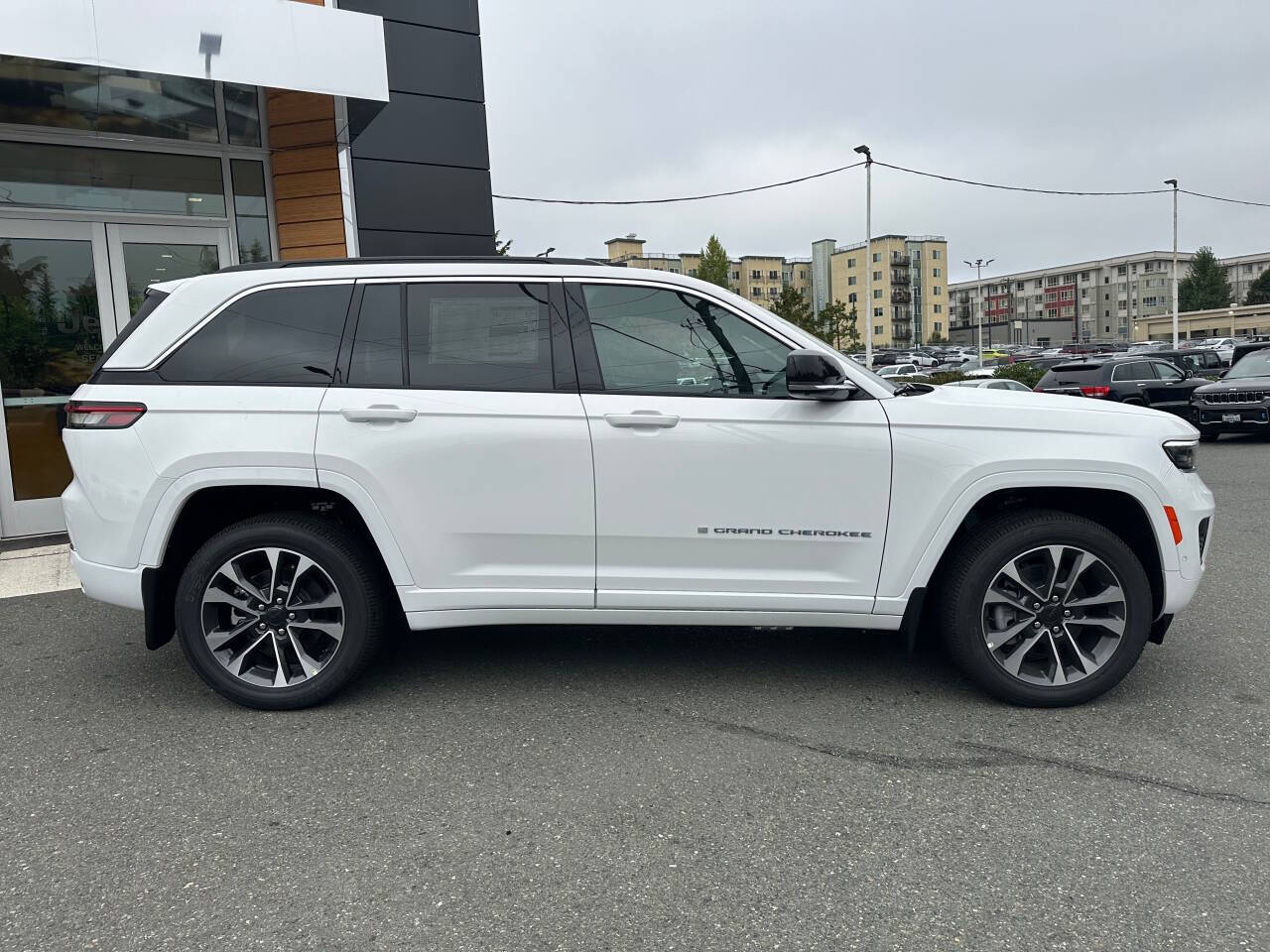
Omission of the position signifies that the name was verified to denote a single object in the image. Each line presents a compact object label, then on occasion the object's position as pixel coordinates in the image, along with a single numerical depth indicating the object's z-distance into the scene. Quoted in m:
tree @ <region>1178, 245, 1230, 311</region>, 104.25
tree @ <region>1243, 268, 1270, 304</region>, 108.62
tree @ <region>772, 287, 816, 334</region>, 33.12
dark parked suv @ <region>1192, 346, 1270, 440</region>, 13.96
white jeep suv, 3.65
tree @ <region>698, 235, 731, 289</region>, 50.06
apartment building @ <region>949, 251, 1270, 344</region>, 124.69
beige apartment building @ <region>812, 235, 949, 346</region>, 119.12
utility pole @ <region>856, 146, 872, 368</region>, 34.22
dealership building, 6.45
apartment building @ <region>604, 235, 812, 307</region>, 116.69
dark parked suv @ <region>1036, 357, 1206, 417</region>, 16.11
